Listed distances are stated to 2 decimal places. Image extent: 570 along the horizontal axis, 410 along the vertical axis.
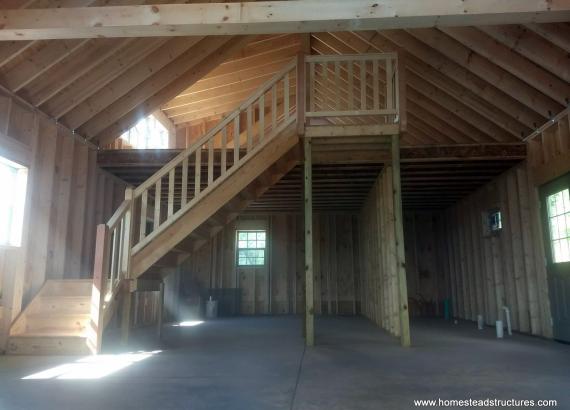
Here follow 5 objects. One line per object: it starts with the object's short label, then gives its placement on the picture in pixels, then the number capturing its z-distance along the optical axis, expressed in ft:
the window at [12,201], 17.93
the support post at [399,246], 18.92
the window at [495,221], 27.94
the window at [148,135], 32.20
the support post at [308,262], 19.33
